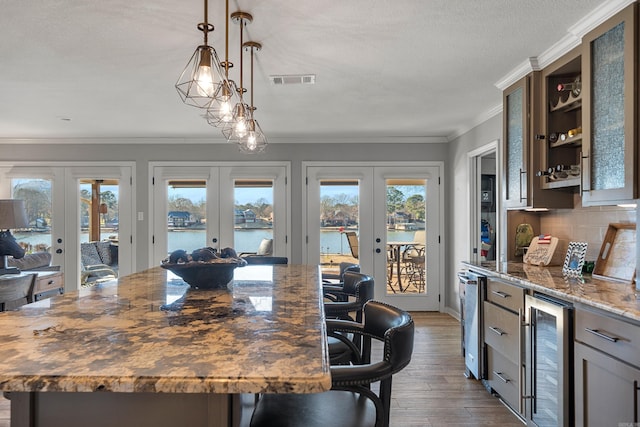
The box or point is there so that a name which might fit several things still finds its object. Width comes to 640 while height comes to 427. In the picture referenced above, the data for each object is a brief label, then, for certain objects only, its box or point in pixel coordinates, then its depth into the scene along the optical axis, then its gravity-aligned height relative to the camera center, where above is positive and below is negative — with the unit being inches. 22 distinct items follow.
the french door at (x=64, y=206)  216.7 +5.1
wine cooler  76.8 -30.3
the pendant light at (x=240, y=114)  85.2 +23.9
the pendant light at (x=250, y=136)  99.9 +22.1
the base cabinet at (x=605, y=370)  61.5 -25.7
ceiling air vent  123.0 +42.0
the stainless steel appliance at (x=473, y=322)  116.4 -32.6
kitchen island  31.2 -12.7
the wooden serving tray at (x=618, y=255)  88.9 -9.4
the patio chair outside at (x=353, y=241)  216.7 -14.2
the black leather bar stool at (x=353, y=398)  44.0 -24.3
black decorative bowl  68.7 -10.0
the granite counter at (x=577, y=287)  65.8 -14.9
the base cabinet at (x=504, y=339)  97.0 -32.1
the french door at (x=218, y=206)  216.2 +4.8
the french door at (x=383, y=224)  215.3 -5.1
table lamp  145.6 -3.8
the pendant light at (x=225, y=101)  73.5 +21.6
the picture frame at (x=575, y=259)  100.0 -11.4
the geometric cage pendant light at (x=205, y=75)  64.6 +22.6
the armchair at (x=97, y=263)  221.3 -26.2
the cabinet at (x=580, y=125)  77.1 +20.9
